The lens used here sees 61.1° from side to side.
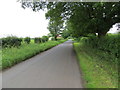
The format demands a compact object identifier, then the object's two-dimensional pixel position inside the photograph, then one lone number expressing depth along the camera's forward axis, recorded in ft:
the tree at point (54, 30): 147.66
